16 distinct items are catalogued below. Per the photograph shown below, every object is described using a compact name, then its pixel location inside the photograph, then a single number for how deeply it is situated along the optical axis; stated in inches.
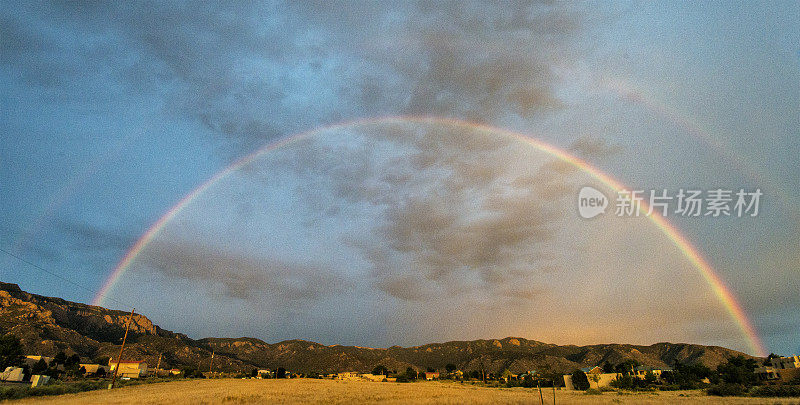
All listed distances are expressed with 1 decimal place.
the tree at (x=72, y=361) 4084.6
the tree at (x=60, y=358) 4090.6
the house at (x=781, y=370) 3125.0
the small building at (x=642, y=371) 4121.6
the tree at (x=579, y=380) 3334.9
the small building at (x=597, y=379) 3337.6
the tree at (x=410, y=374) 5113.2
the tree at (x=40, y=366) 3638.8
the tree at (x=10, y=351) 3238.2
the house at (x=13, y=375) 2655.0
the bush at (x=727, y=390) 2051.7
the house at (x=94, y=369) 4333.2
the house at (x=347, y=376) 5615.2
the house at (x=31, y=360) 3948.3
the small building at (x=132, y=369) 4055.1
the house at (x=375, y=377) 5348.4
